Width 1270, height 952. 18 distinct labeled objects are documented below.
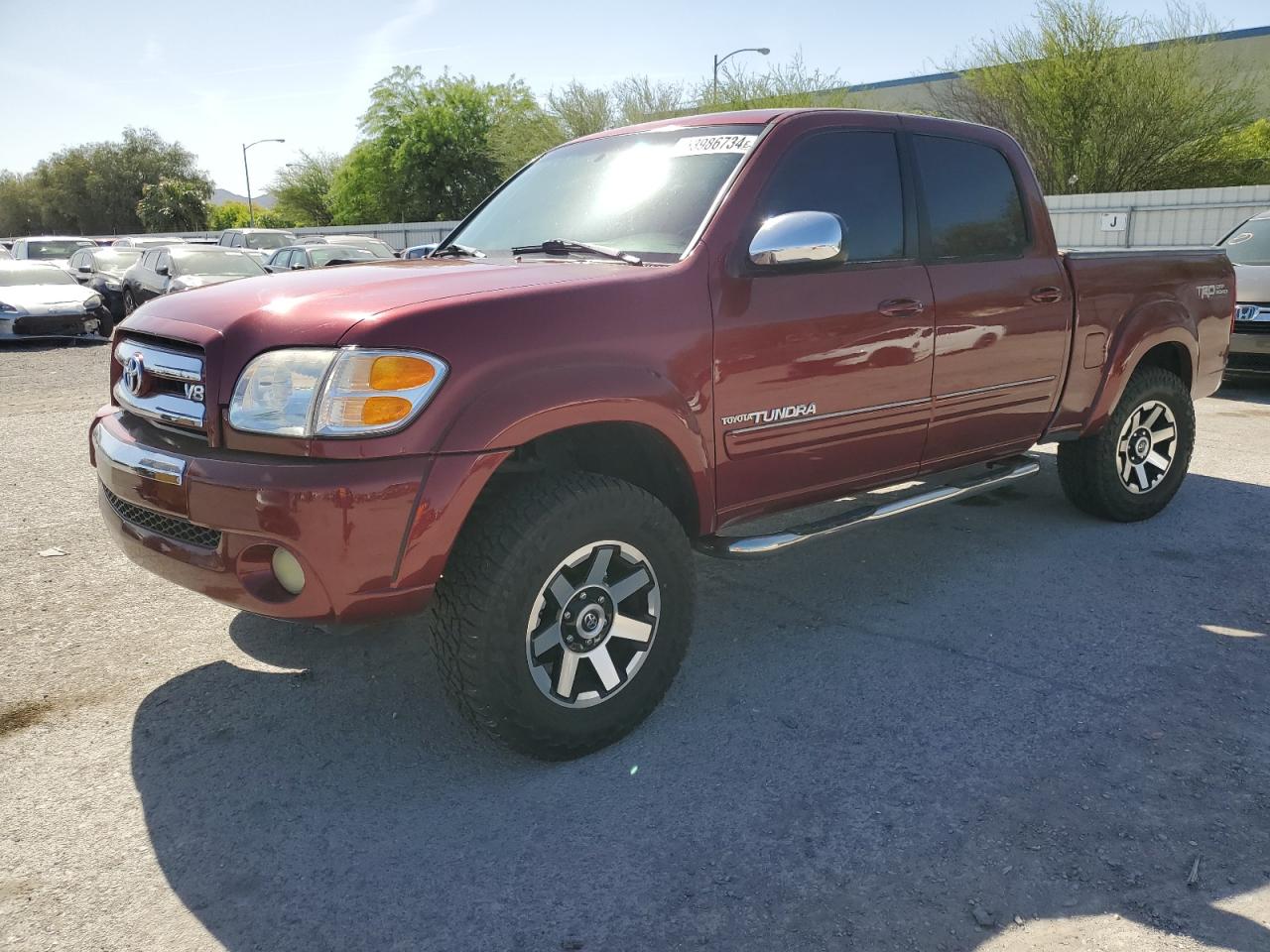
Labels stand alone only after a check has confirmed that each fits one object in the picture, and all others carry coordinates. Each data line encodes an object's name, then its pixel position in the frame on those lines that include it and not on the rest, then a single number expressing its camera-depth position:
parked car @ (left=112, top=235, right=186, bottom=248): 30.44
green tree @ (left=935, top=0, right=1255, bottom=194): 24.61
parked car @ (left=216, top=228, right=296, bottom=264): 25.42
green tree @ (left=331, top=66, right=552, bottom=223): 51.12
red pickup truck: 2.62
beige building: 31.46
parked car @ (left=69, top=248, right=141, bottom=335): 17.75
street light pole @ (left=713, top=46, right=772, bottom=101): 32.86
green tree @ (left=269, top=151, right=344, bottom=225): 68.25
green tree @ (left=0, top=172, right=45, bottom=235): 81.12
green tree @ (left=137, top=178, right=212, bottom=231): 72.69
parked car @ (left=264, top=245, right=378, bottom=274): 17.12
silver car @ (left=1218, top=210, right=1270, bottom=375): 9.11
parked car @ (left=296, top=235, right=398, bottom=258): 18.34
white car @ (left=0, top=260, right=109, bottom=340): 14.66
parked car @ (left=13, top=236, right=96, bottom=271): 23.28
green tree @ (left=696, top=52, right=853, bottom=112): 33.25
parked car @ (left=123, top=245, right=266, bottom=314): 16.05
